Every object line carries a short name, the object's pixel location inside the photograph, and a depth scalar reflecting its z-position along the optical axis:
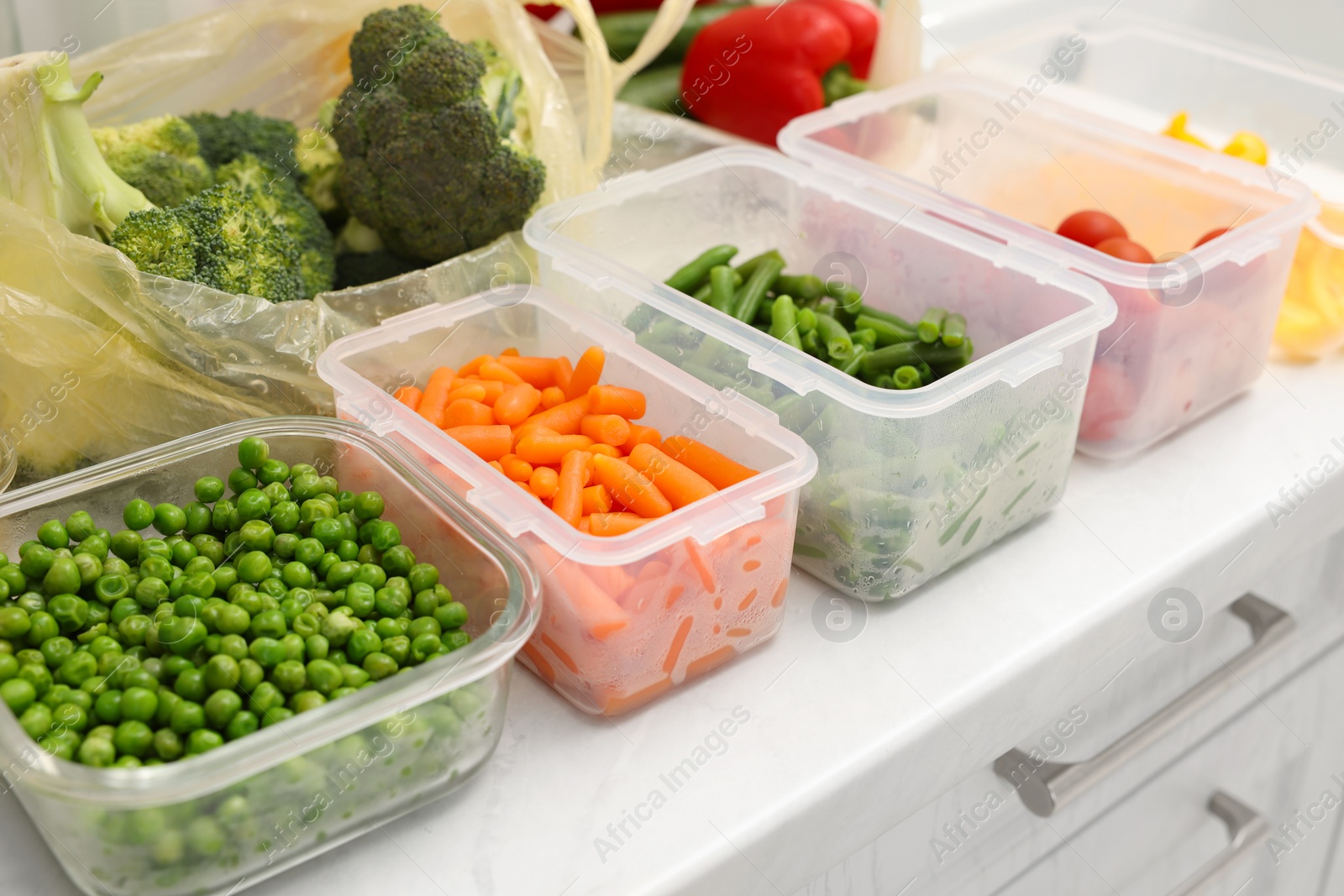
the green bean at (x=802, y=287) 1.00
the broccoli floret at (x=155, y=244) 0.86
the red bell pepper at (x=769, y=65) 1.39
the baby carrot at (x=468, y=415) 0.82
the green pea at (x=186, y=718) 0.58
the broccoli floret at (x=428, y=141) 1.00
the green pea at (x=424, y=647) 0.64
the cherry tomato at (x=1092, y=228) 1.05
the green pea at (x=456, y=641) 0.66
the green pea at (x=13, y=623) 0.62
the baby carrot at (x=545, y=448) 0.78
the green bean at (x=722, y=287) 0.96
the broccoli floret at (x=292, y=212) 1.00
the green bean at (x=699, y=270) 1.02
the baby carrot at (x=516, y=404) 0.82
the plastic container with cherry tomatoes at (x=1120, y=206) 0.94
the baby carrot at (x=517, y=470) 0.77
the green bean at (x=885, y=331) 0.93
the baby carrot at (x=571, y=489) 0.74
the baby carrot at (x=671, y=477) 0.74
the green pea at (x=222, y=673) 0.59
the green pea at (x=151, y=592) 0.66
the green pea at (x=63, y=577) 0.66
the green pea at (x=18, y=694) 0.58
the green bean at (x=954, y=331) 0.90
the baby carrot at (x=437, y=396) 0.83
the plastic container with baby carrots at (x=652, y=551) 0.67
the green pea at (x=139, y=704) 0.58
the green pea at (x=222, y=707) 0.58
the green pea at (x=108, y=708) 0.58
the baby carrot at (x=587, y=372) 0.84
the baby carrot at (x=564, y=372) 0.87
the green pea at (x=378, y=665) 0.63
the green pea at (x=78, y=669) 0.61
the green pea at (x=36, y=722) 0.57
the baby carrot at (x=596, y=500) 0.75
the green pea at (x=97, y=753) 0.56
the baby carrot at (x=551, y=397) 0.85
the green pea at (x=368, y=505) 0.74
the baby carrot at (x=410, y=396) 0.84
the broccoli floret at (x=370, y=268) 1.08
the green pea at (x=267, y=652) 0.61
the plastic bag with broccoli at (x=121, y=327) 0.82
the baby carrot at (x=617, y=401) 0.81
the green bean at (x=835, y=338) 0.89
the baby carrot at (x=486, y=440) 0.79
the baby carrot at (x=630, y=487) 0.74
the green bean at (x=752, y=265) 1.03
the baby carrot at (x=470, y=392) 0.83
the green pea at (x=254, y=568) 0.68
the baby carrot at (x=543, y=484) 0.76
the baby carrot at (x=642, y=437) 0.80
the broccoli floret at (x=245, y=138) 1.05
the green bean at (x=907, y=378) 0.85
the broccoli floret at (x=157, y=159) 0.97
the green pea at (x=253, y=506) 0.73
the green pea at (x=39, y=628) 0.63
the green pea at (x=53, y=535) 0.69
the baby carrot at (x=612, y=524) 0.72
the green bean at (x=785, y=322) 0.90
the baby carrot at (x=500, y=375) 0.86
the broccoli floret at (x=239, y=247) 0.88
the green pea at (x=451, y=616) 0.67
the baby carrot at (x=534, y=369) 0.87
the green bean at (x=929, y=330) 0.90
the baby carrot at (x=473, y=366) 0.87
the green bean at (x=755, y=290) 0.97
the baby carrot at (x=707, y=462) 0.76
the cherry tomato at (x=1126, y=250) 0.99
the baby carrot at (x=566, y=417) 0.81
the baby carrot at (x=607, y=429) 0.79
